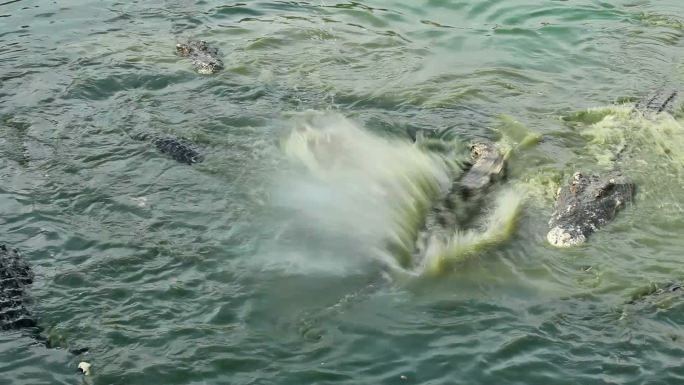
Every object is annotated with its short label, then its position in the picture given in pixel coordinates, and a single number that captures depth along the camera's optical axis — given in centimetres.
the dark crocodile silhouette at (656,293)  802
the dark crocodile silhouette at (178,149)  1038
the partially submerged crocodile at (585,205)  902
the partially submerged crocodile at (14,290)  727
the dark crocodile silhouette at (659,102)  1227
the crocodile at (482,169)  1018
